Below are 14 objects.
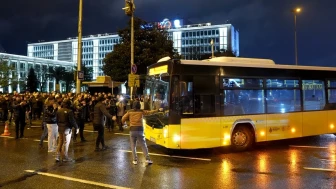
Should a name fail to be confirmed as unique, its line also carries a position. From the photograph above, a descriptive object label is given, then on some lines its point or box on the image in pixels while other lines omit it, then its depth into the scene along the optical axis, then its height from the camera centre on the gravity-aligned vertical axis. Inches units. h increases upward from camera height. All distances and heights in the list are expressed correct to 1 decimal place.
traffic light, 752.3 +218.2
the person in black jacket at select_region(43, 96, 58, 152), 452.1 -23.5
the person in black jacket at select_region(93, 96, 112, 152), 472.1 -22.5
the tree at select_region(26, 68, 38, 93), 3673.7 +256.5
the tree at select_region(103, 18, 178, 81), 1411.2 +229.5
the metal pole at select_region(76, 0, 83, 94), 793.6 +140.6
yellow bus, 407.2 +1.5
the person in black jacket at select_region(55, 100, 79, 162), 392.5 -27.8
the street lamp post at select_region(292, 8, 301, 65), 1231.1 +341.1
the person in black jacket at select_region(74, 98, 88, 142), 559.5 -24.4
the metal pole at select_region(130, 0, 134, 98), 890.5 +158.1
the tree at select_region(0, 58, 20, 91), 1940.2 +184.2
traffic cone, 630.5 -51.0
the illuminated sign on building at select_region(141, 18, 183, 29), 5103.3 +1298.3
